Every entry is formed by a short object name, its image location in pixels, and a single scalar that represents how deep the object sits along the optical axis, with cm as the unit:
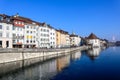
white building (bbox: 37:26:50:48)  4106
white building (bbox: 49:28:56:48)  4686
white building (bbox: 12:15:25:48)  3140
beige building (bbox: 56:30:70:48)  5482
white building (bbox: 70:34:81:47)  7768
